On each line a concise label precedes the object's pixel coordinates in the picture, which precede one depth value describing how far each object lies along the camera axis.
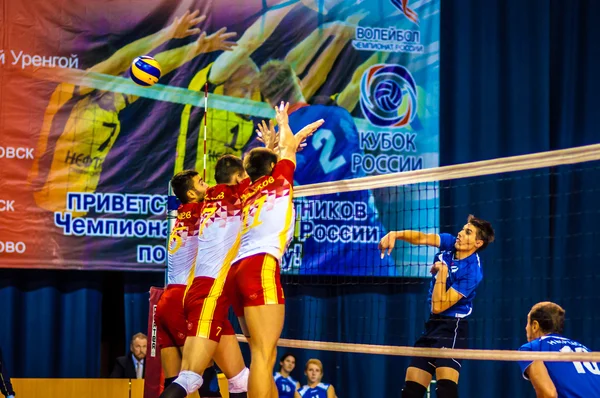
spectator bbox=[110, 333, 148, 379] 11.80
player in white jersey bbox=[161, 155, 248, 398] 7.00
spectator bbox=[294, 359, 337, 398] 12.27
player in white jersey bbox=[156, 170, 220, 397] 7.95
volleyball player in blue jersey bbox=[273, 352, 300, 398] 12.29
